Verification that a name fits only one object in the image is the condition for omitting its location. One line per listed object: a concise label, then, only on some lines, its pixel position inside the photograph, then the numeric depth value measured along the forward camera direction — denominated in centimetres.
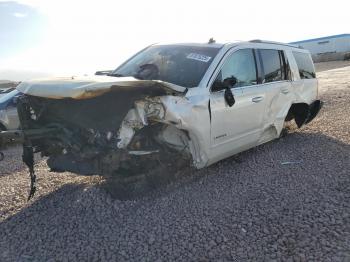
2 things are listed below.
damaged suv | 469
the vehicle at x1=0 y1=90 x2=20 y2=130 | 1033
